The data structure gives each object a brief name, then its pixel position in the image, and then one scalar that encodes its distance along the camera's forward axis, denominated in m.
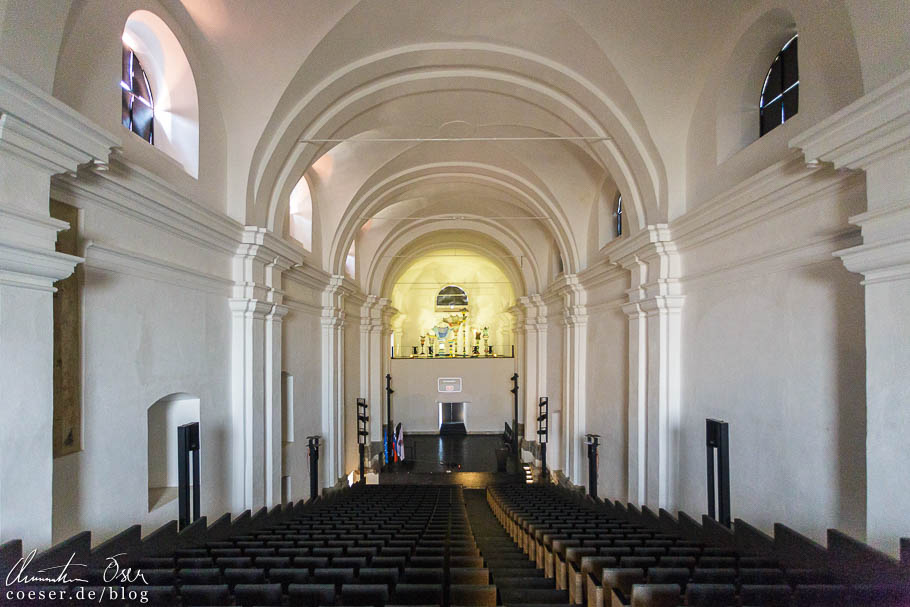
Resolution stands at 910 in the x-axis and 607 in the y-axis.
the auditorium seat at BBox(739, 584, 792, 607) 2.68
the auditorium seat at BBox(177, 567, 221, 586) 3.18
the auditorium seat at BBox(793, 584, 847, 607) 2.63
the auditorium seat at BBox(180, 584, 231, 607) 2.78
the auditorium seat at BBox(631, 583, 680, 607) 2.62
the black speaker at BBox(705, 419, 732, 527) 5.43
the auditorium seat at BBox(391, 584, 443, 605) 2.86
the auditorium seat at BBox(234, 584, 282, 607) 2.79
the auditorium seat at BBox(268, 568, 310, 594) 3.12
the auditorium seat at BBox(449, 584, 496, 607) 2.97
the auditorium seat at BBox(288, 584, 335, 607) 2.79
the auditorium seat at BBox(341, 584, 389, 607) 2.80
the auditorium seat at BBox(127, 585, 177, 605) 2.76
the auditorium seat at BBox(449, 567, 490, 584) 3.39
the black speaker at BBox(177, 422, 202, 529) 5.25
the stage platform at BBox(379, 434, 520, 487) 17.28
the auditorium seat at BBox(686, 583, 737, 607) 2.74
